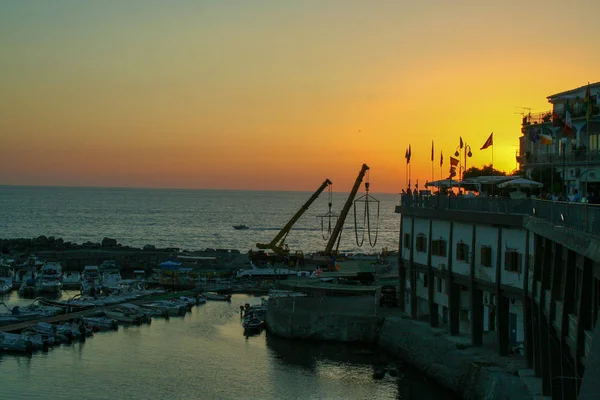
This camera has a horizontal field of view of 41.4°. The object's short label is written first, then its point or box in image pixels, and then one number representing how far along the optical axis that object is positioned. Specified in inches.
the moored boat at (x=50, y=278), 2849.4
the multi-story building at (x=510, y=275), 786.2
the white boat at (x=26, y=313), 2074.3
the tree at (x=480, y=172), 2209.2
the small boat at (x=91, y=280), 2770.7
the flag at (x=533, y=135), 1432.1
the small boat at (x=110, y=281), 2769.9
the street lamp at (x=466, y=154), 1894.1
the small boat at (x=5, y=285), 2837.8
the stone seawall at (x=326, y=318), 1815.9
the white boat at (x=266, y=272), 3144.7
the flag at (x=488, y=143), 1599.4
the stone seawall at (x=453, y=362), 1187.5
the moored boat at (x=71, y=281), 3006.9
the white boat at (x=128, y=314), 2217.0
